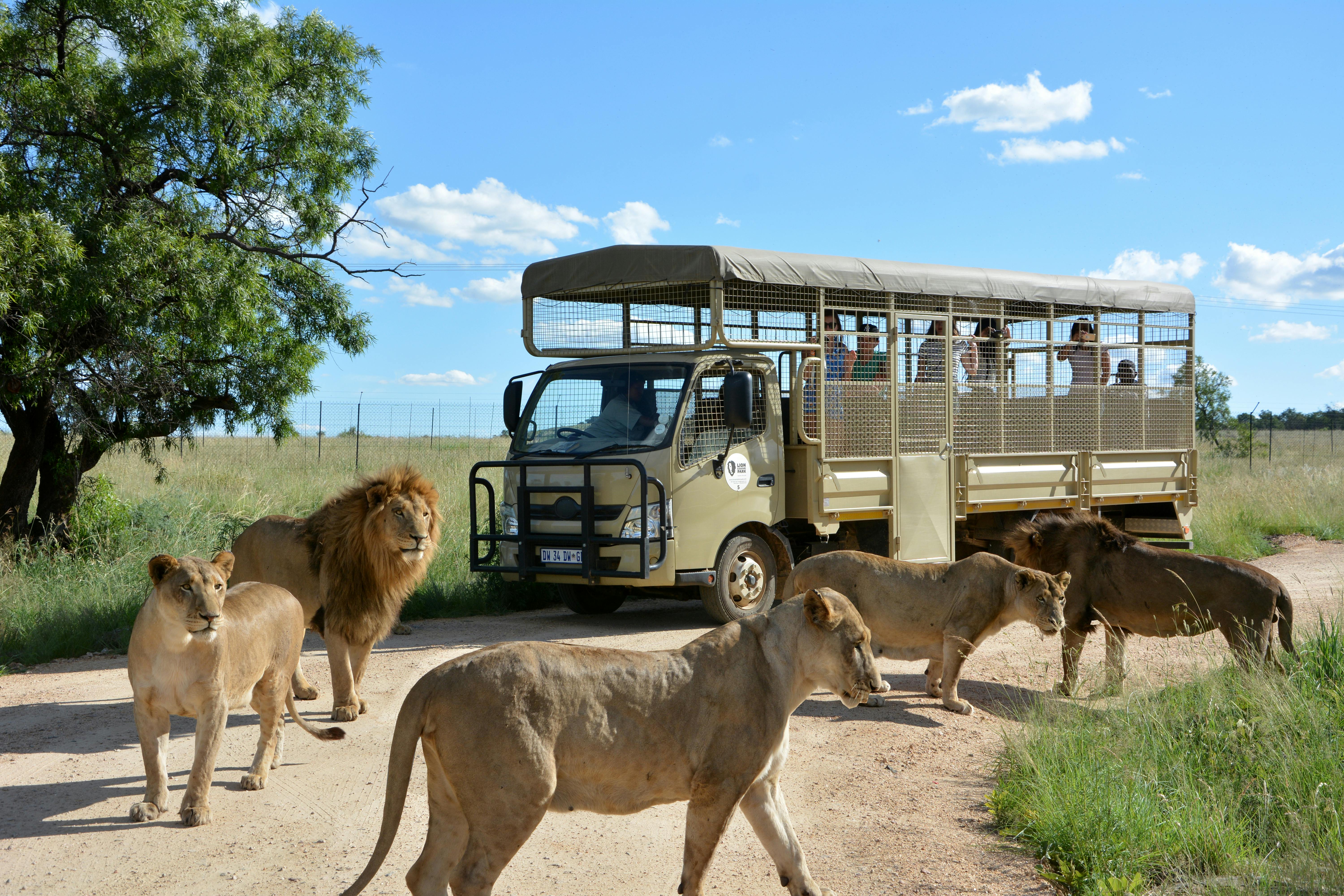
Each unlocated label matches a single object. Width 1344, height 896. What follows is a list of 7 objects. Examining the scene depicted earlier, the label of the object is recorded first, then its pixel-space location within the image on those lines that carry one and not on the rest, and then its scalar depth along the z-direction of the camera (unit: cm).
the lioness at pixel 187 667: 496
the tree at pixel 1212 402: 3588
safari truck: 975
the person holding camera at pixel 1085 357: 1245
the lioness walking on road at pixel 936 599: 731
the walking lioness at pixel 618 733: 340
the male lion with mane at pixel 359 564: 698
